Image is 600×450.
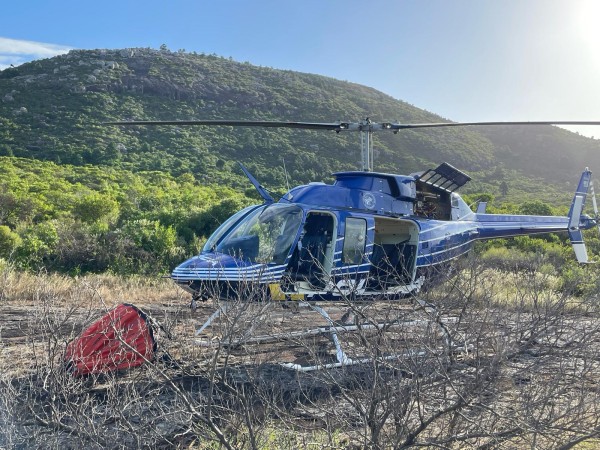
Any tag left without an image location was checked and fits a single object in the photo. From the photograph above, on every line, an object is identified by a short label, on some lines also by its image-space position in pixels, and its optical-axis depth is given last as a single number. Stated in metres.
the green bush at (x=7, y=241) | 14.98
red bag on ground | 5.07
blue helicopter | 7.04
